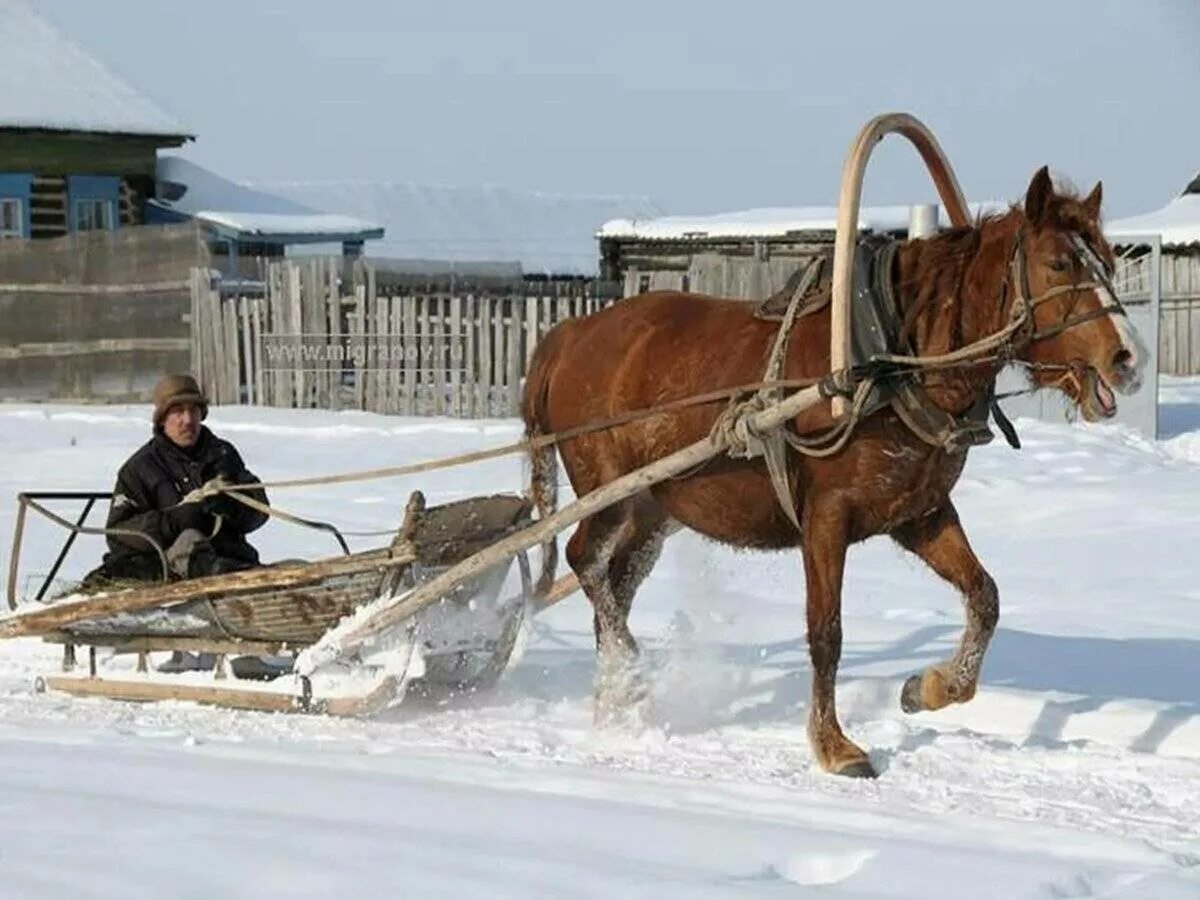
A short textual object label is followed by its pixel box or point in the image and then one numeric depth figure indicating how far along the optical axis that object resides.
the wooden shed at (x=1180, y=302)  29.14
